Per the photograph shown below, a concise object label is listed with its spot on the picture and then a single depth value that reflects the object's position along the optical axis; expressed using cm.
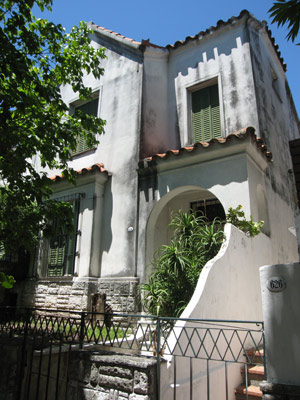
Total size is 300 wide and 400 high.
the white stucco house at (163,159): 852
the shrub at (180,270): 665
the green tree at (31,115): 545
